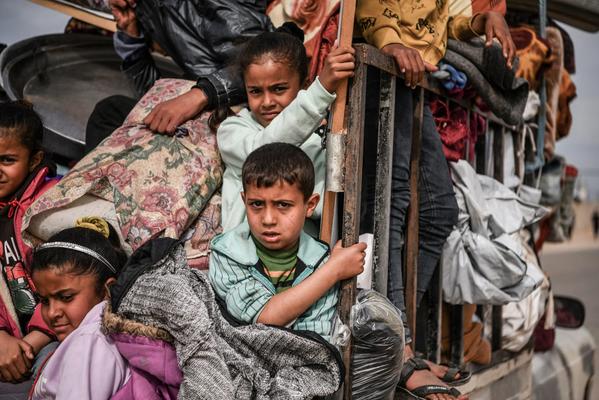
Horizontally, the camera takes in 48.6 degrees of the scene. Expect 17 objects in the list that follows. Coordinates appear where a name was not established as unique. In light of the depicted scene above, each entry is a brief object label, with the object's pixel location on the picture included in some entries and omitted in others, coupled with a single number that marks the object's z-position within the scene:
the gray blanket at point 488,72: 2.71
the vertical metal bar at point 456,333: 2.91
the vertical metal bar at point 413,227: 2.49
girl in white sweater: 2.22
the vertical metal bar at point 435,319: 2.75
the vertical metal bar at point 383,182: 2.28
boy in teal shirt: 1.84
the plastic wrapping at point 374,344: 1.92
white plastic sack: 2.74
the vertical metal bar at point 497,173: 3.25
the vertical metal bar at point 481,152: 3.15
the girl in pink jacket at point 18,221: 2.26
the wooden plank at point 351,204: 1.92
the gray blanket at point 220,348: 1.68
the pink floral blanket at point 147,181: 2.21
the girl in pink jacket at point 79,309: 1.83
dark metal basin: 3.13
